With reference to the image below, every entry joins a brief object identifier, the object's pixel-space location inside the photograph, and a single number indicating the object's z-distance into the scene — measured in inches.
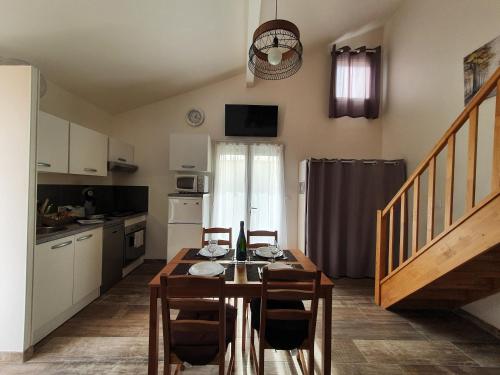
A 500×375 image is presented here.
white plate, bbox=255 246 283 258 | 84.9
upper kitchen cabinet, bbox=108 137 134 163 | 137.1
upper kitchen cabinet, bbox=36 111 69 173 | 89.0
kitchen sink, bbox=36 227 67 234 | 85.3
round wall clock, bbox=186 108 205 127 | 168.1
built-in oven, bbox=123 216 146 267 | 137.6
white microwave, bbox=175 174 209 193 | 151.8
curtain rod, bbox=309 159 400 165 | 144.3
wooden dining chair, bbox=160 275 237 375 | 52.2
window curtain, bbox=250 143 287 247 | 165.8
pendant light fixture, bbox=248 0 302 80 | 70.6
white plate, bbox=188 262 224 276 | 67.8
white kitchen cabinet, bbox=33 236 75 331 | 79.4
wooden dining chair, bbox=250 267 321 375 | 57.0
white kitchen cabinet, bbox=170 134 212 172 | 149.3
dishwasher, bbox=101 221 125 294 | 116.2
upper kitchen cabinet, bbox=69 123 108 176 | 106.0
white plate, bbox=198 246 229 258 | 84.2
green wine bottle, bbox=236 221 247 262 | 81.6
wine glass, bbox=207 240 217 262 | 83.7
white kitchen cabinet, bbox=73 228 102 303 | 97.4
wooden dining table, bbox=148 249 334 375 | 60.7
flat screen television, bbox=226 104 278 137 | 164.2
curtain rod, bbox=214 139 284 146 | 165.9
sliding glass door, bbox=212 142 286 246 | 164.9
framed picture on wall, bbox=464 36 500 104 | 93.2
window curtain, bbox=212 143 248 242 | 165.0
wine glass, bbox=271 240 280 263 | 83.7
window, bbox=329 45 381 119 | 161.9
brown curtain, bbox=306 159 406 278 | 145.4
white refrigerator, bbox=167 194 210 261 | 143.9
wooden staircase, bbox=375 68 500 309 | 63.4
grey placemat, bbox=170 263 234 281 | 68.7
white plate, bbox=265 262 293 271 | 72.5
